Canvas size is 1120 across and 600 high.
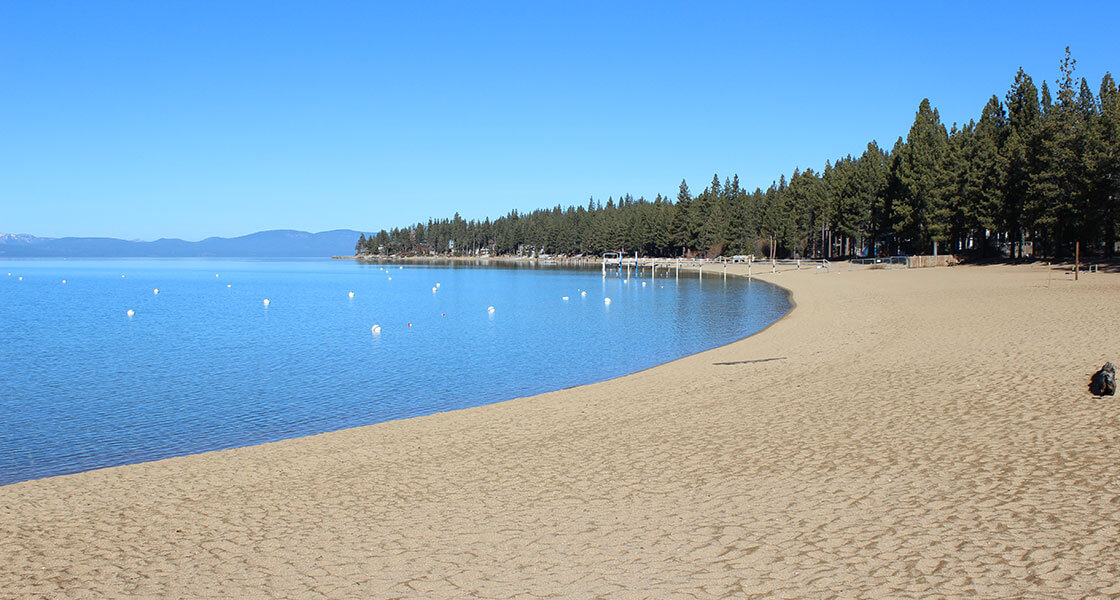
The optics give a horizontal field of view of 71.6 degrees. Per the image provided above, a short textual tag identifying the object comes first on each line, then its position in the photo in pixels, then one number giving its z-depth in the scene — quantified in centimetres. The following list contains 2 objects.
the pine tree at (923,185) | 7088
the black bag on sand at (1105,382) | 1158
